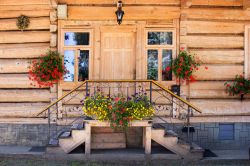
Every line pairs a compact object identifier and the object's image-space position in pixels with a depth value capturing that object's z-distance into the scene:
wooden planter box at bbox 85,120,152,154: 7.27
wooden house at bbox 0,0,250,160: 8.53
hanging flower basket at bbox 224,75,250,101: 8.34
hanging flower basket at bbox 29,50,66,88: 8.16
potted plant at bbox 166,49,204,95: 8.22
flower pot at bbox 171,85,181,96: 8.46
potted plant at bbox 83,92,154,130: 7.11
